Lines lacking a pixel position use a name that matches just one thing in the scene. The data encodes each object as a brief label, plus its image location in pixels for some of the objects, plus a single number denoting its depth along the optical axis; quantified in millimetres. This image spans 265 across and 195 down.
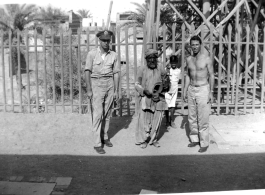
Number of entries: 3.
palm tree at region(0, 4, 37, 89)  24375
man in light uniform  5824
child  7133
